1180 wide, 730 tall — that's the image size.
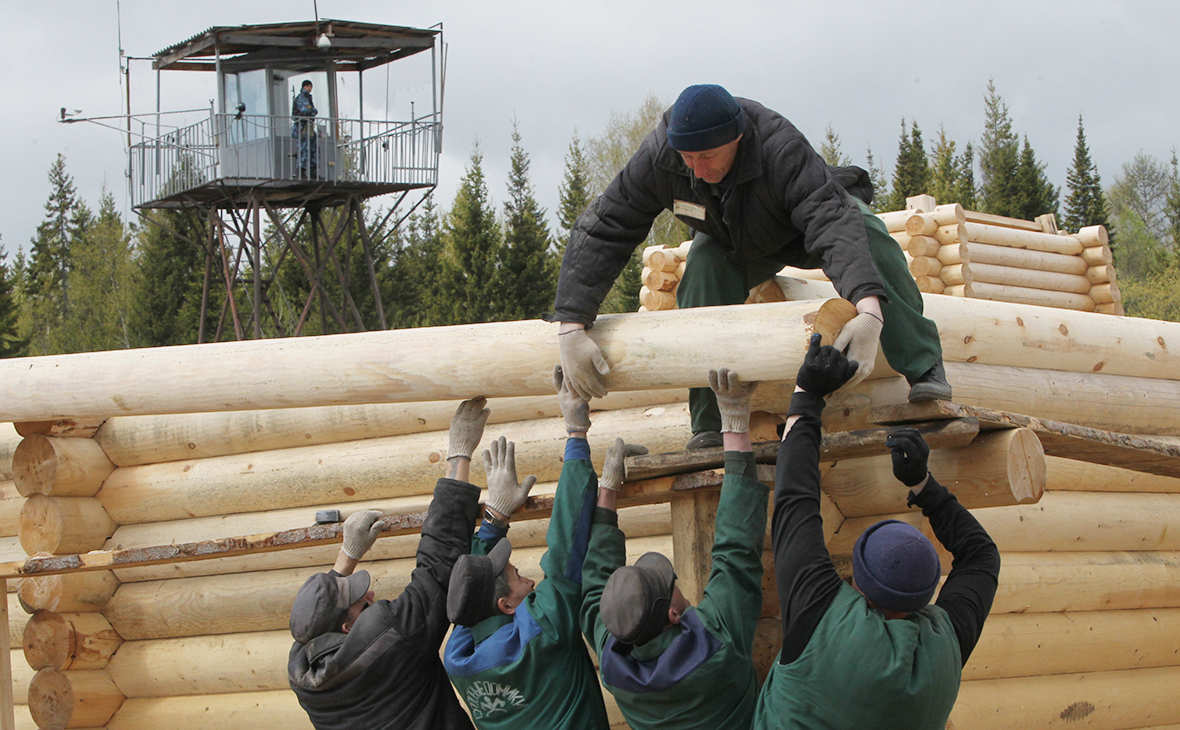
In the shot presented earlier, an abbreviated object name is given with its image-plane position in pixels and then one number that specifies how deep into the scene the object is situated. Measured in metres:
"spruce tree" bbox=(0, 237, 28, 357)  33.62
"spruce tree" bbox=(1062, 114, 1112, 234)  39.97
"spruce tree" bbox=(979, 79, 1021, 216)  35.69
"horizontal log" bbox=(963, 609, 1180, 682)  6.53
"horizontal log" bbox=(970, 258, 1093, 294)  15.32
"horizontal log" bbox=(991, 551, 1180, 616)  6.63
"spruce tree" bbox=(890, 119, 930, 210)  37.94
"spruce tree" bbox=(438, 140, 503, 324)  29.56
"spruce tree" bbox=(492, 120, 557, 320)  29.64
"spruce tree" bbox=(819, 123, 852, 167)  43.41
